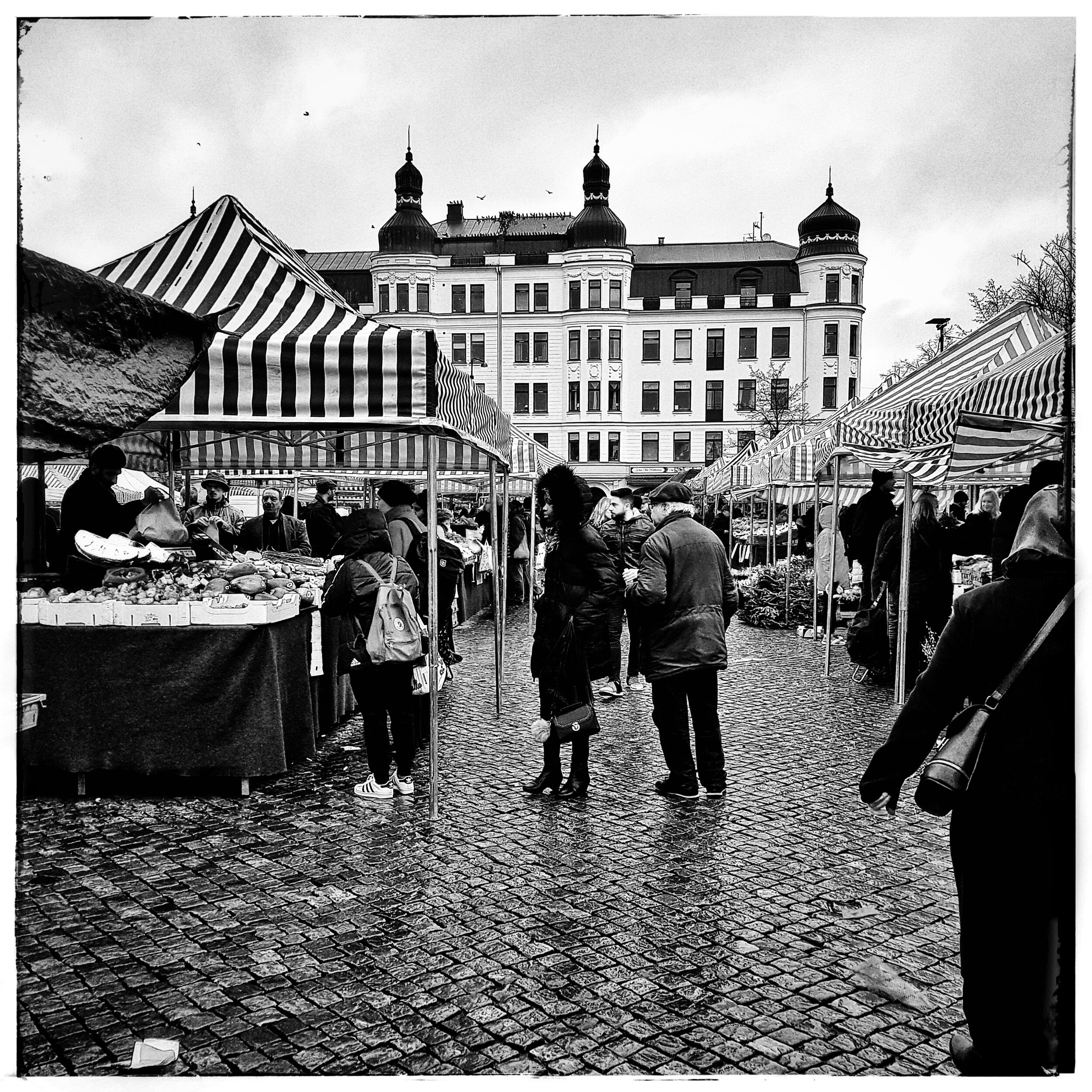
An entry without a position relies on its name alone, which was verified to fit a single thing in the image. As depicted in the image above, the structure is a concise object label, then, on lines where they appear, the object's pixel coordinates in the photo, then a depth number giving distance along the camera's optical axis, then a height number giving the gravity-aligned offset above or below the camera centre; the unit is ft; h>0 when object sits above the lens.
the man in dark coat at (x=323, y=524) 48.34 +0.48
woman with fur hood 20.36 -1.30
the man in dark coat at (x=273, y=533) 53.72 +0.04
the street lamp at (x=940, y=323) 74.59 +16.06
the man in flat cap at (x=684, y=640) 20.51 -2.06
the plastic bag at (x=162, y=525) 23.84 +0.17
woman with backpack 20.45 -1.58
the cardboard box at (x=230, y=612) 19.74 -1.53
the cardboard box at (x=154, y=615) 19.61 -1.59
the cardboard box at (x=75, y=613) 19.47 -1.56
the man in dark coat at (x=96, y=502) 22.67 +0.68
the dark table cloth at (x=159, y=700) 19.56 -3.25
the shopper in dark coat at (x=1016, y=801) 8.69 -2.24
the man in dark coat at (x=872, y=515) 37.40 +0.91
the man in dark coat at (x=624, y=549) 32.32 -0.39
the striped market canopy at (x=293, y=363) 17.61 +2.97
